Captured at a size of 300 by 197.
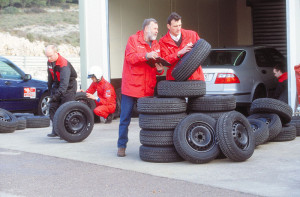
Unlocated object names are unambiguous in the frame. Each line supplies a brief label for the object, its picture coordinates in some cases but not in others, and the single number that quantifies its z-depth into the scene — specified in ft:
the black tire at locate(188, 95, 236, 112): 26.25
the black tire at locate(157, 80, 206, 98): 25.58
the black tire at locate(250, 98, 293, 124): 30.32
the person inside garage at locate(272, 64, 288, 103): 40.29
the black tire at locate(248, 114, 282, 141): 29.60
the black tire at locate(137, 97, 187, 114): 25.29
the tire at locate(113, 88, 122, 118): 44.85
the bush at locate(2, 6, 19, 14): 249.96
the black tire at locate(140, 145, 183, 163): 25.52
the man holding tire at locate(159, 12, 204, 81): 26.40
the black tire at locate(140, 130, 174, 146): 25.39
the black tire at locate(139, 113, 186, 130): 25.39
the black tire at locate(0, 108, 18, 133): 37.86
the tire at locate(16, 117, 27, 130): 40.57
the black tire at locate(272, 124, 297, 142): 31.01
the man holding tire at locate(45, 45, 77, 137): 34.24
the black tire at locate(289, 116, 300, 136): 33.04
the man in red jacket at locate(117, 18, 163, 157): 26.25
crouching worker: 41.47
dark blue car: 47.81
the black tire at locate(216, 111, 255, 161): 24.40
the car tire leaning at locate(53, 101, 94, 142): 32.55
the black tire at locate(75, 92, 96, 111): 42.22
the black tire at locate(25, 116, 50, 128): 41.98
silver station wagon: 40.88
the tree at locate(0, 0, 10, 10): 259.23
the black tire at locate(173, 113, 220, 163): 24.64
